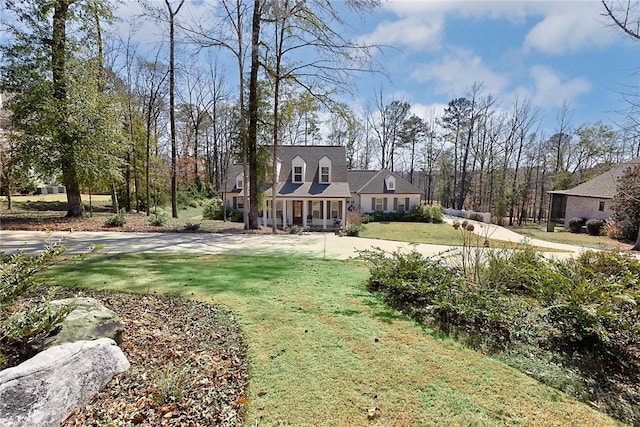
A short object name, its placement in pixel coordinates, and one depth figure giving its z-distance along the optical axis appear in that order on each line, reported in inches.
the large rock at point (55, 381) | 76.9
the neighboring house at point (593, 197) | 759.7
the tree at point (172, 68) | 541.0
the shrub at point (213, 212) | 831.7
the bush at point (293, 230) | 540.6
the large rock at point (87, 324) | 105.2
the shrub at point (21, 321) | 93.8
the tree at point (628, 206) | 593.9
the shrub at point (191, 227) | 457.0
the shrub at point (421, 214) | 1000.2
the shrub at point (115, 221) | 453.1
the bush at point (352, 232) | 538.0
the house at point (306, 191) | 825.5
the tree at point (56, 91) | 407.8
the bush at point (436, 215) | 991.6
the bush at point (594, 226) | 727.5
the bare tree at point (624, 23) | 279.2
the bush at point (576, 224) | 821.2
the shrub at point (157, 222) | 480.4
